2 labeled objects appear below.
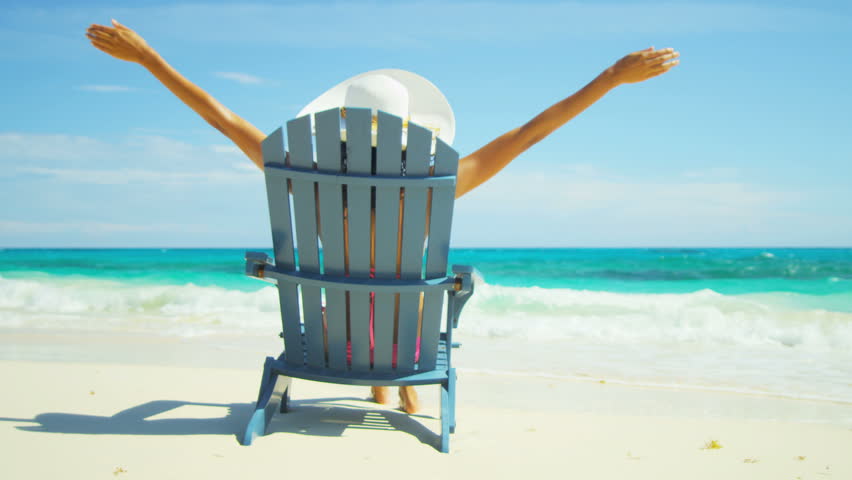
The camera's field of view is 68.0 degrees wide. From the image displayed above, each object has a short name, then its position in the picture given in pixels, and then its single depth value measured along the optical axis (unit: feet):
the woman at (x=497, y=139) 10.28
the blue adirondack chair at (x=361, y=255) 9.06
